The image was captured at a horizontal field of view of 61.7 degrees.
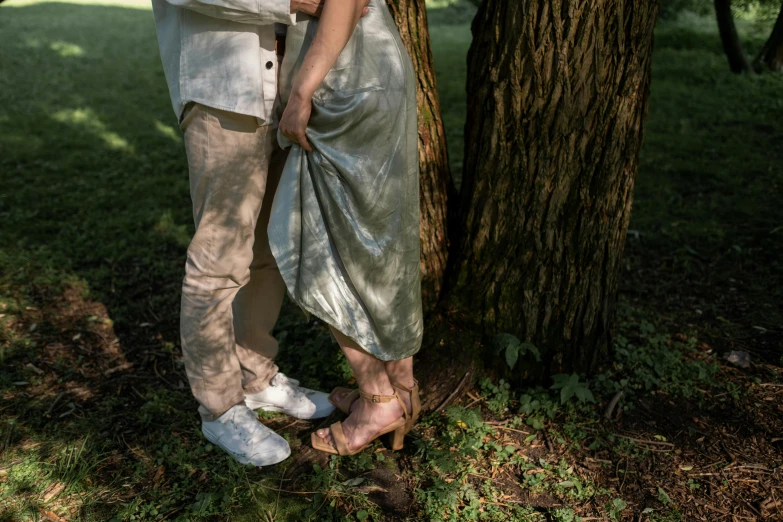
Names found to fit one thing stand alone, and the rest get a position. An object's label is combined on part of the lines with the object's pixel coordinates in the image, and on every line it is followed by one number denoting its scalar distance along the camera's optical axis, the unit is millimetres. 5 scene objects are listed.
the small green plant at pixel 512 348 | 2686
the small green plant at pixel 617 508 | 2242
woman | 2057
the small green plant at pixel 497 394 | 2721
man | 2029
